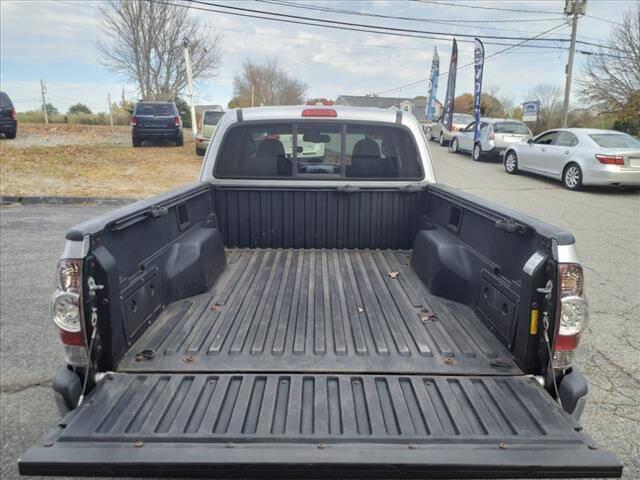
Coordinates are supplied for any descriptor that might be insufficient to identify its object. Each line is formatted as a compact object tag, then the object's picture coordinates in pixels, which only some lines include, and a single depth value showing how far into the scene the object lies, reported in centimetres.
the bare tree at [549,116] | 3185
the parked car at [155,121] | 1961
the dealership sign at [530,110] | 2452
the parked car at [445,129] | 2473
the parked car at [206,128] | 1767
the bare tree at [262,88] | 5647
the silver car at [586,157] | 1144
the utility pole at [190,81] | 2234
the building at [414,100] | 5464
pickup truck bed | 161
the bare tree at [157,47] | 3183
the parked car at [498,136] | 1822
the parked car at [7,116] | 1947
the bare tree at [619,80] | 2317
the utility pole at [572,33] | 2209
